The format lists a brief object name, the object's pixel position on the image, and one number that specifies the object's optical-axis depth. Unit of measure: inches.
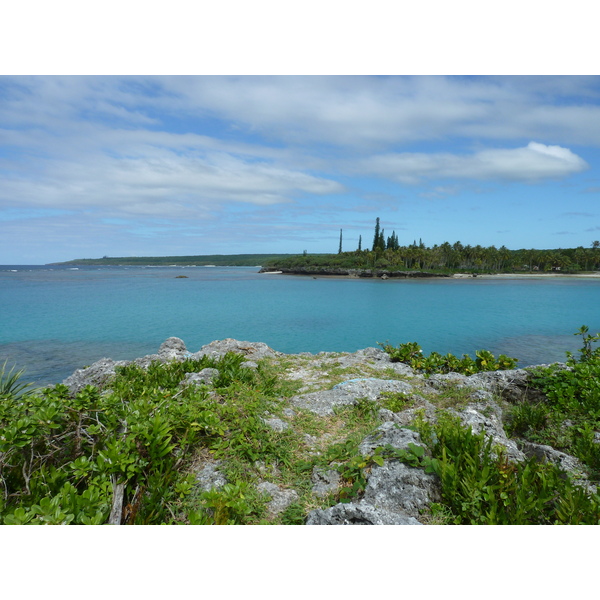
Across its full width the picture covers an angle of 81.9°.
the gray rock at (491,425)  192.5
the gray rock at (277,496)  157.8
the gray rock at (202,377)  295.4
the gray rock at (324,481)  168.4
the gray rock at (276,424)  222.6
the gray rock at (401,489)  148.5
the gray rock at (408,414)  254.2
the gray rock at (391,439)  179.6
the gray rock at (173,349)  515.4
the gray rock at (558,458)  182.5
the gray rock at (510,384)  323.4
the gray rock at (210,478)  163.9
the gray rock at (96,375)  351.3
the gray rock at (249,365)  375.2
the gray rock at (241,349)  490.2
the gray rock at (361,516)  135.2
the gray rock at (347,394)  282.0
